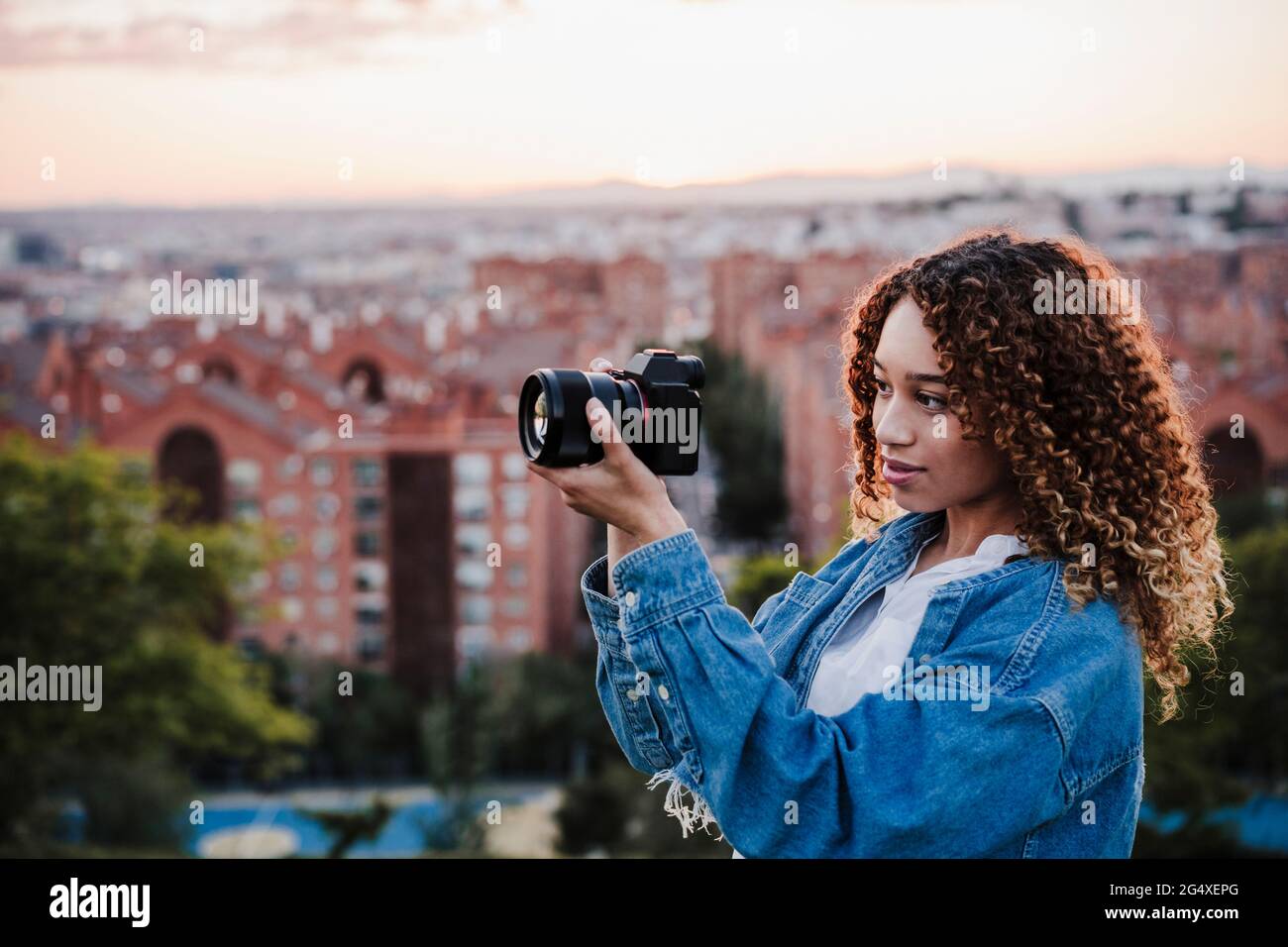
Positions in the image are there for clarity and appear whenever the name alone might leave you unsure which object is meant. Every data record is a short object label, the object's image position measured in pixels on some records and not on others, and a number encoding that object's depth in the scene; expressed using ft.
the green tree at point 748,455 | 73.51
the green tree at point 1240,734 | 44.14
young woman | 2.76
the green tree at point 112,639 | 45.62
